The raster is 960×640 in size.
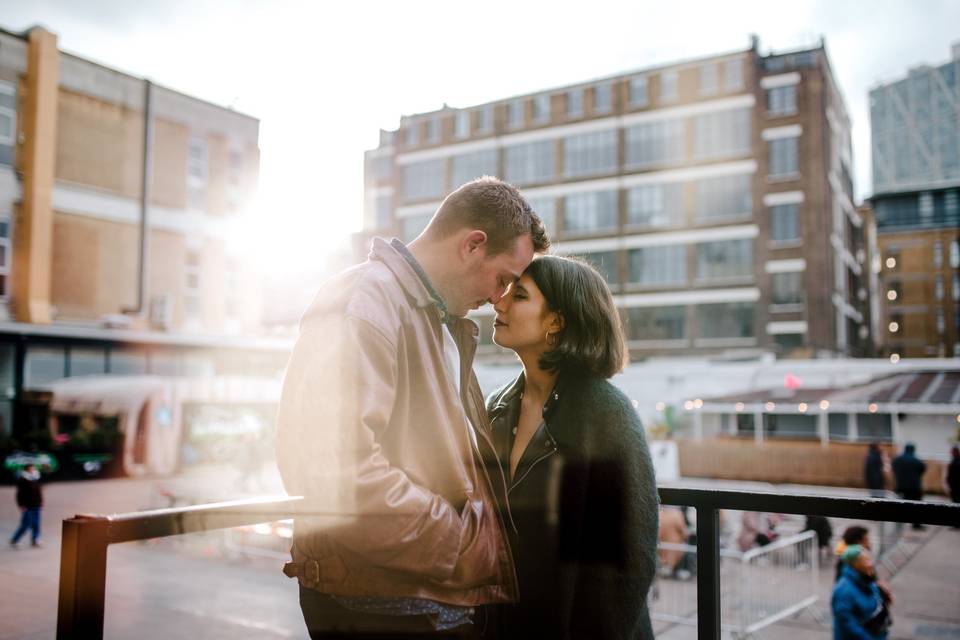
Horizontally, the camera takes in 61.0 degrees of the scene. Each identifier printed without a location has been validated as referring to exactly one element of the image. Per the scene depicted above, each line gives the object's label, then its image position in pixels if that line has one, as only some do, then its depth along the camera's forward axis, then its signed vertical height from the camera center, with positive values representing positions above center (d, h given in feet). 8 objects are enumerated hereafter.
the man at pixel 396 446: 5.06 -0.57
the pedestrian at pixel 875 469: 53.11 -6.85
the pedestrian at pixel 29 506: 35.53 -6.42
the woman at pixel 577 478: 6.91 -1.02
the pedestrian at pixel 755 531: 35.53 -7.37
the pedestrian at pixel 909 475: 48.42 -6.59
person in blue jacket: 18.37 -5.47
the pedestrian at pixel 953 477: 44.45 -6.14
